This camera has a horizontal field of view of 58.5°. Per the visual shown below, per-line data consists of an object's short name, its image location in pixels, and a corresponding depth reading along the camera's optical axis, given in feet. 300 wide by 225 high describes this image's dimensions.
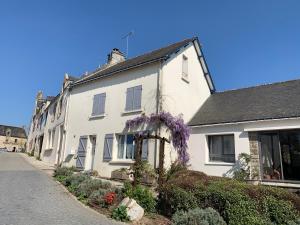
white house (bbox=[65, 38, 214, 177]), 48.34
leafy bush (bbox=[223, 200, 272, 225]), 21.65
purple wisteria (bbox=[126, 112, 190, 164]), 45.88
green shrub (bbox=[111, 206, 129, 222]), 24.66
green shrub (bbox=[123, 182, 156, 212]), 28.32
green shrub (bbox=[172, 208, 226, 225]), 21.76
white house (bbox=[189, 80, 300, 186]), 40.96
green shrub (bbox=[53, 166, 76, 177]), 45.68
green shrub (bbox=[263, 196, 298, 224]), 21.25
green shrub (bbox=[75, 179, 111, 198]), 32.94
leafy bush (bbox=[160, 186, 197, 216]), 25.88
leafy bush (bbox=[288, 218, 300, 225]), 20.34
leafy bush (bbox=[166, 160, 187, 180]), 42.67
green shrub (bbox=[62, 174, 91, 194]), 36.73
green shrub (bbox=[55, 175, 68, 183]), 42.40
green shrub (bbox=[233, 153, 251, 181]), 40.40
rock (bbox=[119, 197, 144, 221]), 24.82
